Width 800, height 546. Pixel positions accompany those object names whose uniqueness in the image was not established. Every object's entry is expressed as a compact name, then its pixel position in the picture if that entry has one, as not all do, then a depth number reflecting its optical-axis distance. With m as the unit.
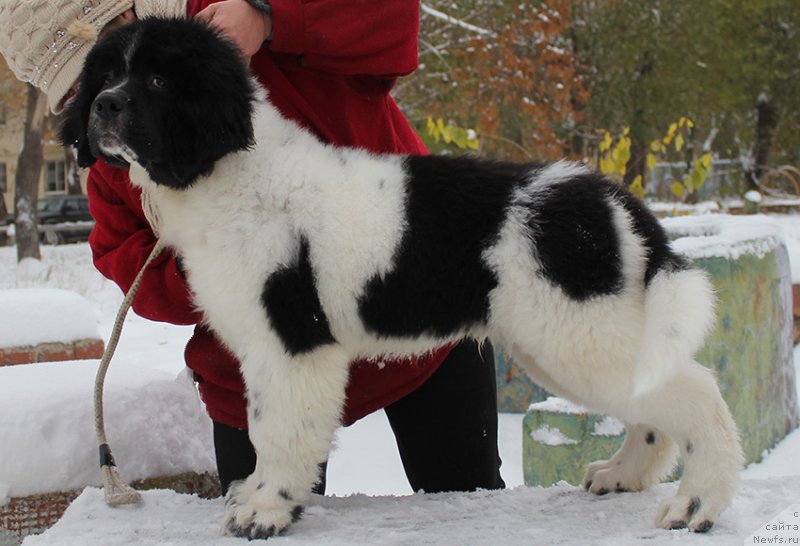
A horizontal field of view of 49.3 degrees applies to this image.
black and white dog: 2.21
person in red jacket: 2.51
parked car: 25.97
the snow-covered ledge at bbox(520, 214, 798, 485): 4.98
